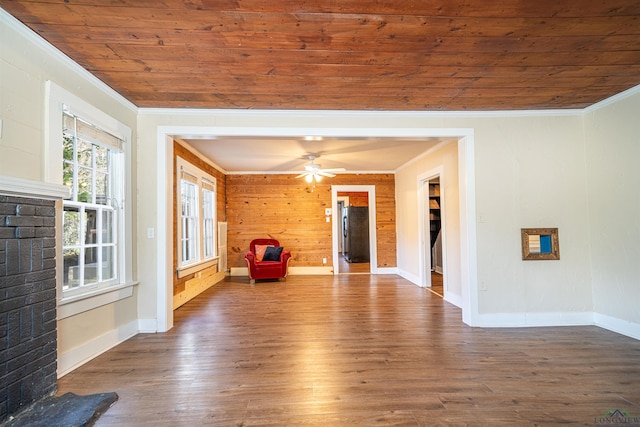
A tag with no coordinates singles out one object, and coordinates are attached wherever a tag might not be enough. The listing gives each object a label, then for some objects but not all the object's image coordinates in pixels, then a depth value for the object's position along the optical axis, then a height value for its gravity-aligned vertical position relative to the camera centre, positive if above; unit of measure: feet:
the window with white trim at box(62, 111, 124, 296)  8.04 +0.68
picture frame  11.04 -1.07
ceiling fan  17.12 +3.15
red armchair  19.72 -2.60
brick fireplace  5.62 -1.50
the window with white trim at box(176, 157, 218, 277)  14.66 +0.43
